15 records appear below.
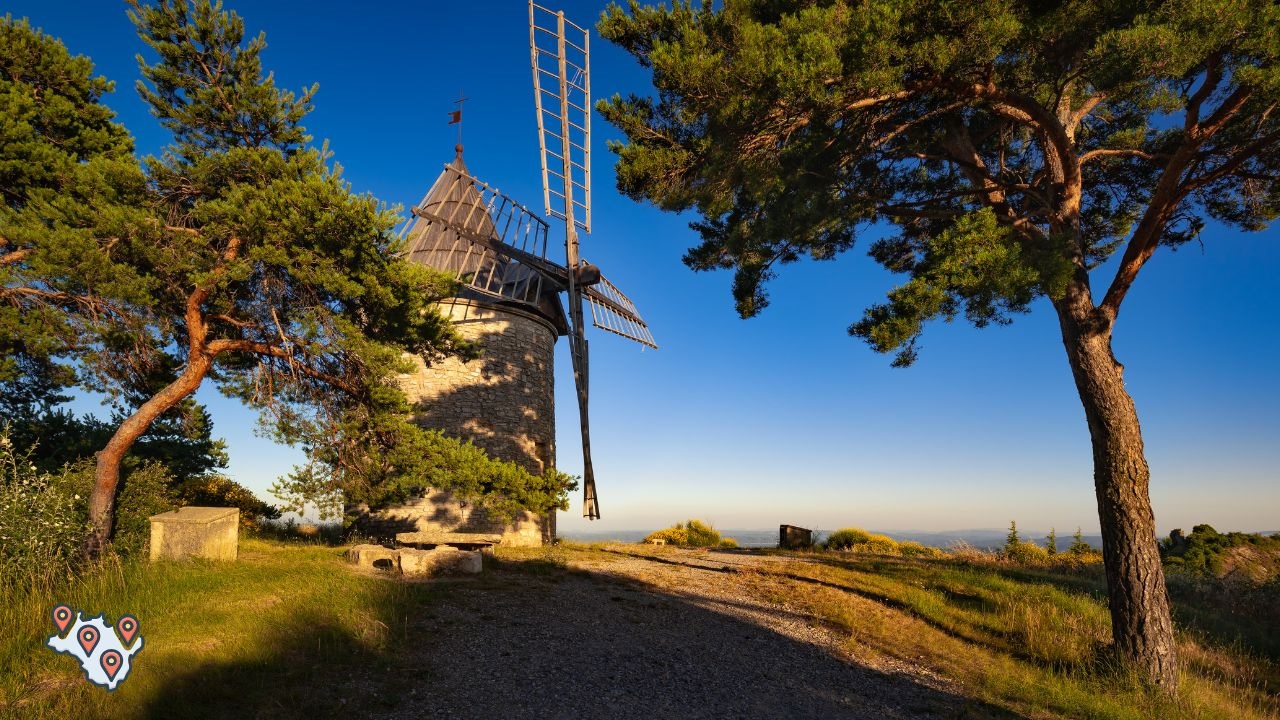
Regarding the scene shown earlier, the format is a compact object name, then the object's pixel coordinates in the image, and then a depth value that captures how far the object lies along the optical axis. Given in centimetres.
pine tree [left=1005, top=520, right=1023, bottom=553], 1820
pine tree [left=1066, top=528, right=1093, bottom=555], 1906
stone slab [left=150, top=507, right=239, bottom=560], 952
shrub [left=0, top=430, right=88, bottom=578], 800
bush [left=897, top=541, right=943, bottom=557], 1784
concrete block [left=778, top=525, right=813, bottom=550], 1852
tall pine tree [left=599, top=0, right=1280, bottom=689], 721
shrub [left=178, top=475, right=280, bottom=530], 1516
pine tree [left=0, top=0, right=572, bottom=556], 886
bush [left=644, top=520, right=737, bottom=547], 2020
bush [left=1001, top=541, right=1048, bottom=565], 1703
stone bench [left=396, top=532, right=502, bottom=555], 1113
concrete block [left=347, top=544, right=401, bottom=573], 1013
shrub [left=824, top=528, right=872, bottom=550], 1959
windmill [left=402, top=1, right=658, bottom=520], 1697
